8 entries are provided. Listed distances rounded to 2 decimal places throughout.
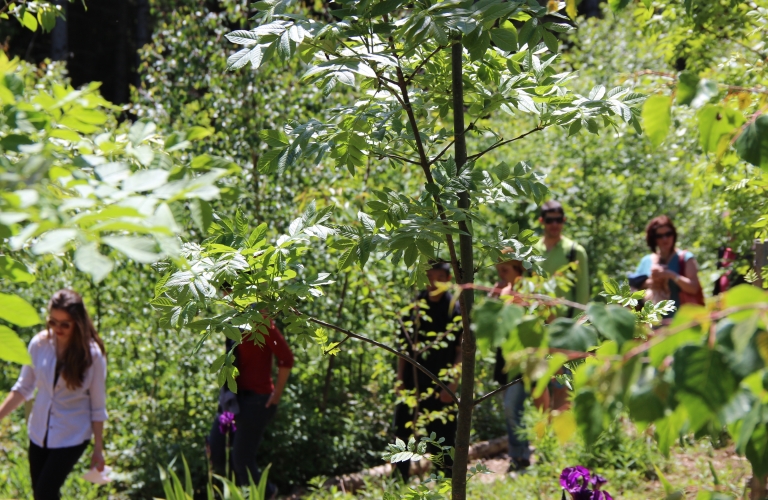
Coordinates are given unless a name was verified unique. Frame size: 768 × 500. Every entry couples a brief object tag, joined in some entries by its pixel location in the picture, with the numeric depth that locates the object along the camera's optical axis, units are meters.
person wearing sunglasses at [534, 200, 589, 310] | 11.03
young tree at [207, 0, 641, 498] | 6.48
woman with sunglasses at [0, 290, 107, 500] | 9.90
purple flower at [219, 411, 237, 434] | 9.97
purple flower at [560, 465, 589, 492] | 8.48
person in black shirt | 10.55
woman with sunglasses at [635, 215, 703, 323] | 10.88
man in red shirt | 10.16
